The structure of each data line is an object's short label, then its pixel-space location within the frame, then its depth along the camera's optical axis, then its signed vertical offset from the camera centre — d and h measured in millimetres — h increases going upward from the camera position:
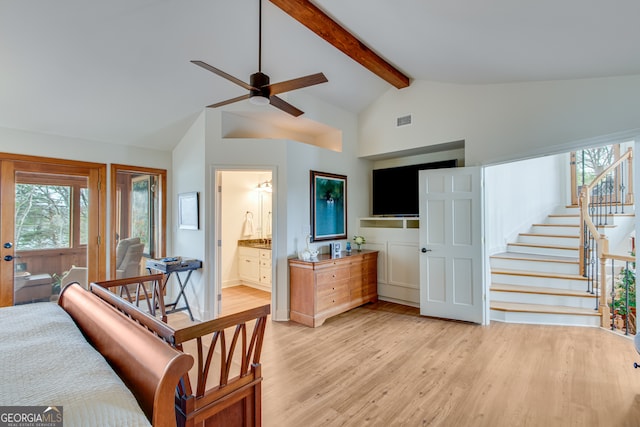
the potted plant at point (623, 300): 4136 -1284
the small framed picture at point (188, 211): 4133 +68
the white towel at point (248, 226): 6266 -226
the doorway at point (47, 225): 3463 -97
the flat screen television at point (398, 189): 4770 +407
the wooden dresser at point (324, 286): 3848 -980
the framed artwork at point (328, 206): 4441 +127
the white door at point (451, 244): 3854 -418
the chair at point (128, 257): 4250 -586
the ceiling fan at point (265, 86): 2285 +1026
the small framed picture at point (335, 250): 4285 -513
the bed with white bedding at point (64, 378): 1072 -652
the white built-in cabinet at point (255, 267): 5594 -997
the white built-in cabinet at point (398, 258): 4641 -706
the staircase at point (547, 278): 3855 -945
